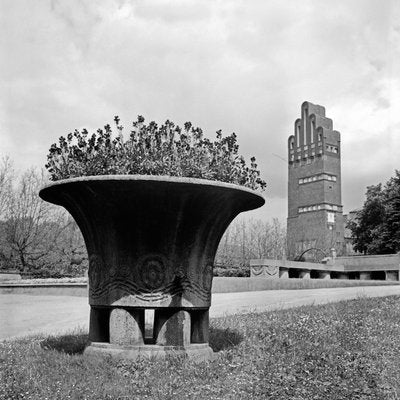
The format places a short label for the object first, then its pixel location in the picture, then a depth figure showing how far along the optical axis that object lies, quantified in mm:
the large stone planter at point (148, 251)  4793
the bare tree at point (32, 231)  24391
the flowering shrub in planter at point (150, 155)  4910
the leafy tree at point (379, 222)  32875
